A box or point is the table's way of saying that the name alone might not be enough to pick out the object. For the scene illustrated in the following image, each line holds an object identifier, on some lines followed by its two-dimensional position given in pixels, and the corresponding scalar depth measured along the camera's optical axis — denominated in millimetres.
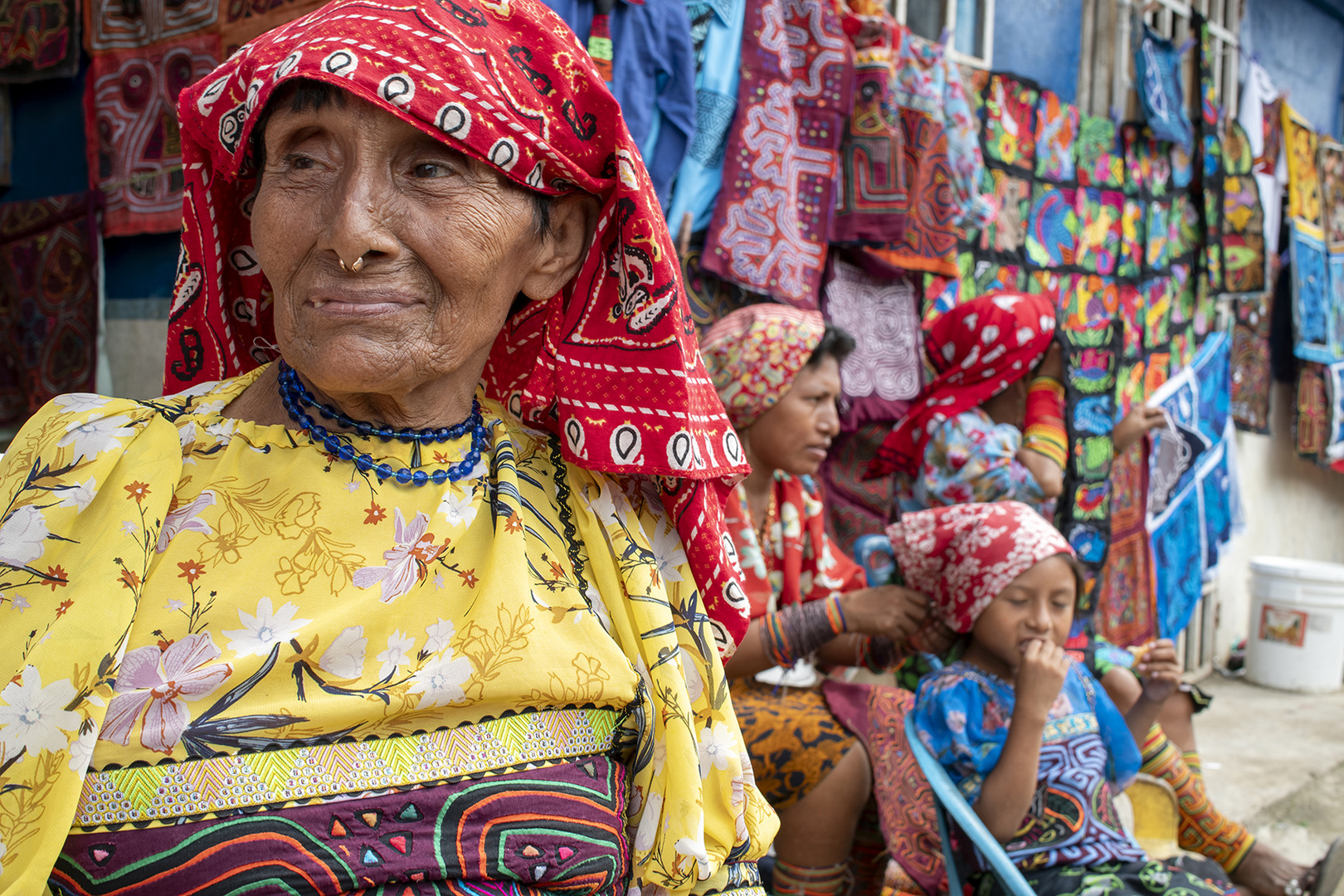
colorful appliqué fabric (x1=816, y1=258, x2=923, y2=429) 3879
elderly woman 1036
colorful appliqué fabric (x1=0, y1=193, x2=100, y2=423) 3287
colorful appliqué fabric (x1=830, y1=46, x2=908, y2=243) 3578
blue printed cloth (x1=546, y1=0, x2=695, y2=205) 2881
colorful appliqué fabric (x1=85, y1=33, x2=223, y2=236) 3119
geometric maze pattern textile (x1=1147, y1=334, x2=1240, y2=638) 5344
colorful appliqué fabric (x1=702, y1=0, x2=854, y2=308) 3357
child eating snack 2209
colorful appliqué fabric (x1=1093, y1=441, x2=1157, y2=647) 4973
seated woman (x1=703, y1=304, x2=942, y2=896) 2564
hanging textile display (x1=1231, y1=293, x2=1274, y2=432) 6434
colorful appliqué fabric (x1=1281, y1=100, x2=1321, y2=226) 6469
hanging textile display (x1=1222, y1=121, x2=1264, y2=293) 5691
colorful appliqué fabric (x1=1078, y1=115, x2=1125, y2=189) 4930
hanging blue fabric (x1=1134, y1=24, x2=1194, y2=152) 5031
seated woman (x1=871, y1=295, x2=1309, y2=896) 3240
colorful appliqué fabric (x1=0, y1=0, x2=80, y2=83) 3225
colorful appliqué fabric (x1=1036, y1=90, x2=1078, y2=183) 4672
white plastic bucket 5602
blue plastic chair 2047
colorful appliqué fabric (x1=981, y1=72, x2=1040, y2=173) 4410
